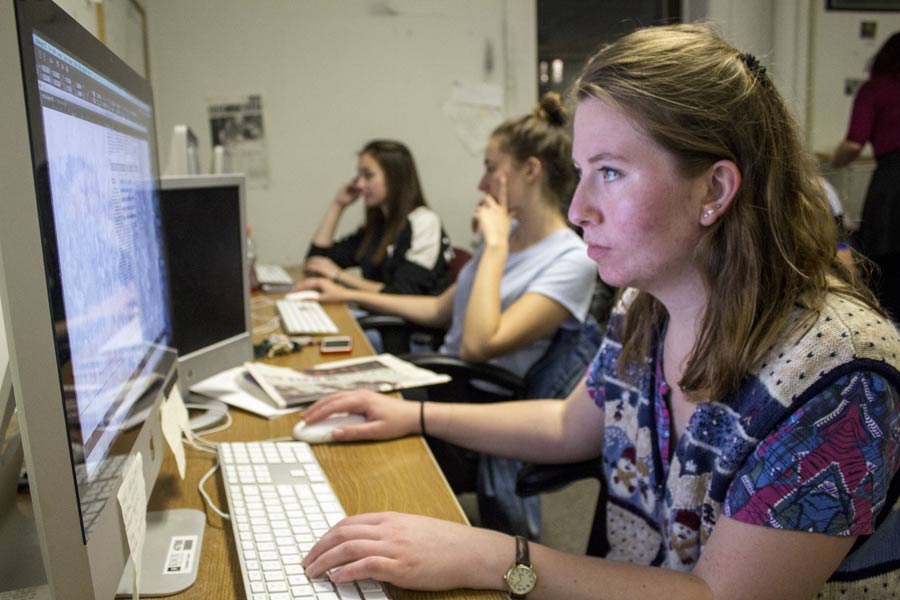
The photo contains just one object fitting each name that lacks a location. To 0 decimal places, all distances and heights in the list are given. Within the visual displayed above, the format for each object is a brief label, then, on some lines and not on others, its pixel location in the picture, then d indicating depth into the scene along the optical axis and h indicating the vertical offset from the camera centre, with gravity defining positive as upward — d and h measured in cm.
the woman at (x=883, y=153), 293 +8
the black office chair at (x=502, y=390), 156 -46
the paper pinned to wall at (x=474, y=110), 366 +37
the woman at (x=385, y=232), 293 -17
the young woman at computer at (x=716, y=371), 71 -21
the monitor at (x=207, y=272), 118 -13
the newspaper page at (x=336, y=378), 127 -33
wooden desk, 72 -36
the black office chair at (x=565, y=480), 114 -45
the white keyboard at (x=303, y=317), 188 -33
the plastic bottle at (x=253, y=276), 261 -28
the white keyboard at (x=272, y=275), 270 -31
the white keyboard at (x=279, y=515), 67 -34
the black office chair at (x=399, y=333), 232 -45
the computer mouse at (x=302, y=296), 236 -32
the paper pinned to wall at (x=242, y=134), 348 +28
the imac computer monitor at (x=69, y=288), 44 -6
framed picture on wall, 371 +84
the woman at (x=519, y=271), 165 -21
